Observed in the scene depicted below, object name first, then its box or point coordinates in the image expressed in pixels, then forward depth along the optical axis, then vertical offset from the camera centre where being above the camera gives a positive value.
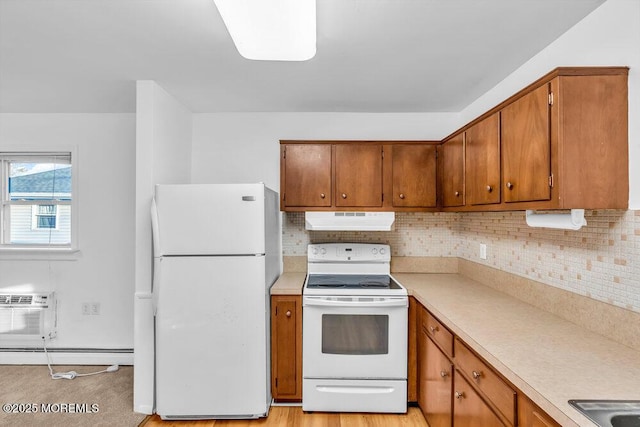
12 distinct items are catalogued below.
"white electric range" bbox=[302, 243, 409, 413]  2.32 -0.92
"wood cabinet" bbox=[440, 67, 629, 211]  1.34 +0.33
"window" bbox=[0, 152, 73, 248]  3.18 +0.17
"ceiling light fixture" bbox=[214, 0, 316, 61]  1.15 +0.74
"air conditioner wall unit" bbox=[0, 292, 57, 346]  3.03 -0.91
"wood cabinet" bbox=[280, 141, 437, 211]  2.76 +0.36
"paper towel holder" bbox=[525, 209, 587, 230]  1.40 +0.00
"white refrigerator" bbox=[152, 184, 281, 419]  2.19 -0.54
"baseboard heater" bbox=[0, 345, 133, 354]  3.05 -1.21
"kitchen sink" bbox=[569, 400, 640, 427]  0.89 -0.53
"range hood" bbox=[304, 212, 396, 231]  2.72 -0.02
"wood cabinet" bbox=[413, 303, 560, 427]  1.17 -0.76
